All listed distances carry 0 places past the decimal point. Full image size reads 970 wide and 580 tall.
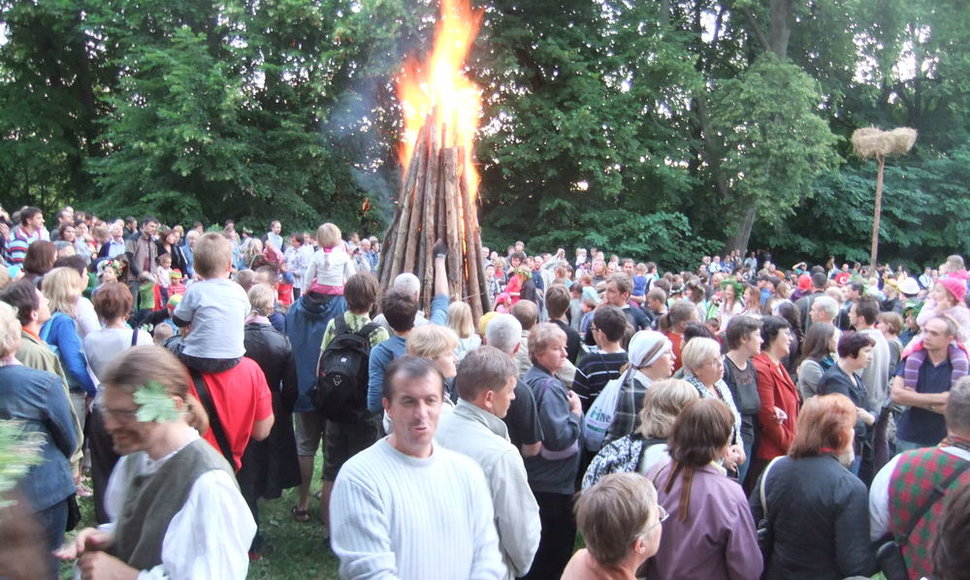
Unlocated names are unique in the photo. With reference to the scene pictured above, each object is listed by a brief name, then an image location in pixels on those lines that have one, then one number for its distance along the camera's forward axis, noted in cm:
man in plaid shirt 366
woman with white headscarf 504
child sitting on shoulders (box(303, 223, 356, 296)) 811
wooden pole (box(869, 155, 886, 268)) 2617
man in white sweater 300
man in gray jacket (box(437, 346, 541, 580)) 355
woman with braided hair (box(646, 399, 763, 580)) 370
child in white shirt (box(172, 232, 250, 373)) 511
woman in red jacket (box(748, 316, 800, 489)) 600
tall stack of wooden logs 928
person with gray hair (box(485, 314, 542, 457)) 479
